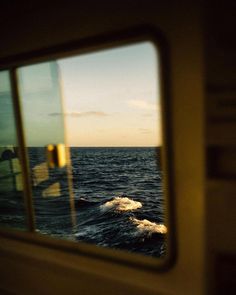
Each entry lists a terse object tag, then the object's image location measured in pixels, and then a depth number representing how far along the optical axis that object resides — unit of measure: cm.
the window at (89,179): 225
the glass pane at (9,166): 235
